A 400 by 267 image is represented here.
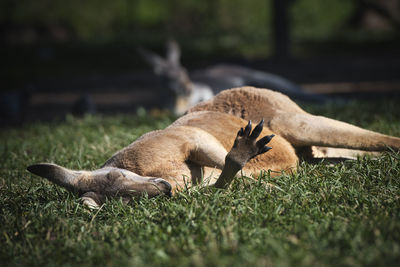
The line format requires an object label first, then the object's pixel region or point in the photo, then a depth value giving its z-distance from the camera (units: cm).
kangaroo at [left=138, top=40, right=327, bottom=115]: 1424
